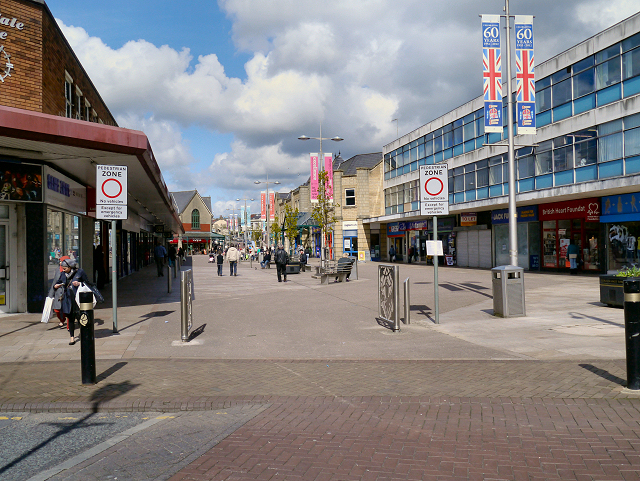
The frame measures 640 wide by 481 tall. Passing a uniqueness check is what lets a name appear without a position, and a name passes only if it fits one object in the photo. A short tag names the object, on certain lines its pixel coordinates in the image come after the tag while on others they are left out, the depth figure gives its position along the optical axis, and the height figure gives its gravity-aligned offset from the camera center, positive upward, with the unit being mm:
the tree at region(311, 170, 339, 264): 30047 +2569
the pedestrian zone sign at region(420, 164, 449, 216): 10609 +1106
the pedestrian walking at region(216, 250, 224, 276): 30603 -672
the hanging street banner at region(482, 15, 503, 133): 16203 +5396
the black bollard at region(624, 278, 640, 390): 5516 -935
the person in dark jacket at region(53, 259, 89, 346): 8974 -578
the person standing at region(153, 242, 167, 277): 28402 -253
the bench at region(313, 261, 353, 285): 22375 -1101
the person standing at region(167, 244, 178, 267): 25769 -164
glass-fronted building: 21234 +3662
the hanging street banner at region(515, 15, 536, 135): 16359 +5374
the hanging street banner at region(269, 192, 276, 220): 64438 +5364
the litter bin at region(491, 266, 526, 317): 11359 -1032
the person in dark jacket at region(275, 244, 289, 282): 23703 -496
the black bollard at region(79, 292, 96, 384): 6246 -1149
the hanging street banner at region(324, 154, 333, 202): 31953 +5571
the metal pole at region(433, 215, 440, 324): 10340 -652
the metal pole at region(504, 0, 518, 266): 15478 +1800
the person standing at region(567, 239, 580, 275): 24406 -703
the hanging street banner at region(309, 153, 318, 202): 41219 +5802
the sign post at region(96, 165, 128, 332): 9773 +1073
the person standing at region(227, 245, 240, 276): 28781 -342
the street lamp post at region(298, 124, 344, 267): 32253 +6801
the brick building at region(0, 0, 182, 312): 10594 +2304
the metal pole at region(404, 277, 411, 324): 10289 -1216
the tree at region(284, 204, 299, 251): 43625 +1828
